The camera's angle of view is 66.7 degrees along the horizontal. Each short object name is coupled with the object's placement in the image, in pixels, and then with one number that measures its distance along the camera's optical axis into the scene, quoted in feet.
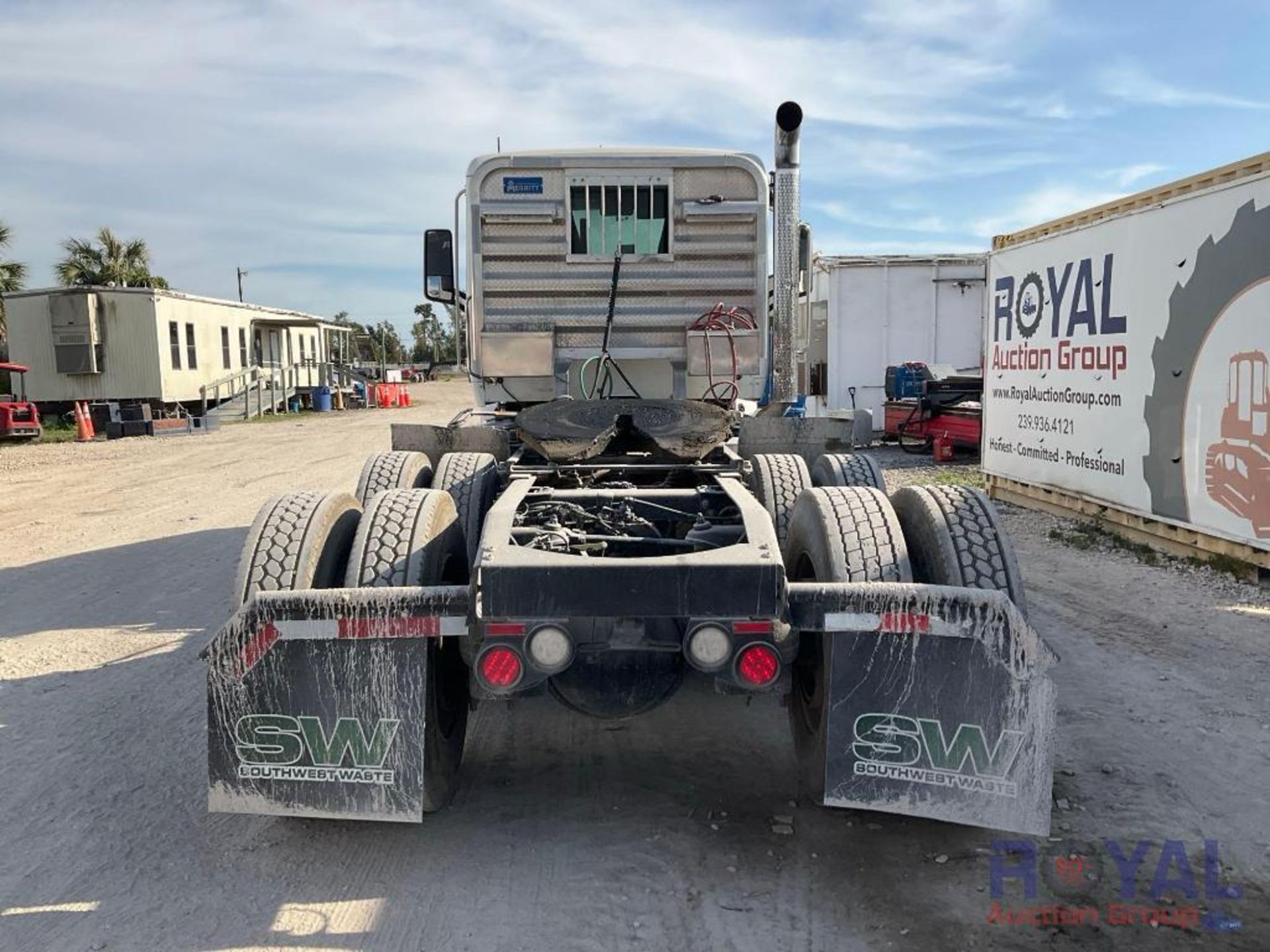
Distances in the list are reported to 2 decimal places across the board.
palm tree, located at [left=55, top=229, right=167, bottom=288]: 127.85
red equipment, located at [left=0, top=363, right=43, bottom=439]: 72.90
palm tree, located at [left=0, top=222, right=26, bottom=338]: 101.91
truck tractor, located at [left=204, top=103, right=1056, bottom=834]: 10.25
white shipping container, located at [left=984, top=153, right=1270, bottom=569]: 24.64
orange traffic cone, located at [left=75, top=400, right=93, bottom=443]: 74.69
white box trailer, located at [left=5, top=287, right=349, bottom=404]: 83.51
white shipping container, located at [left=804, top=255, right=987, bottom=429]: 63.16
